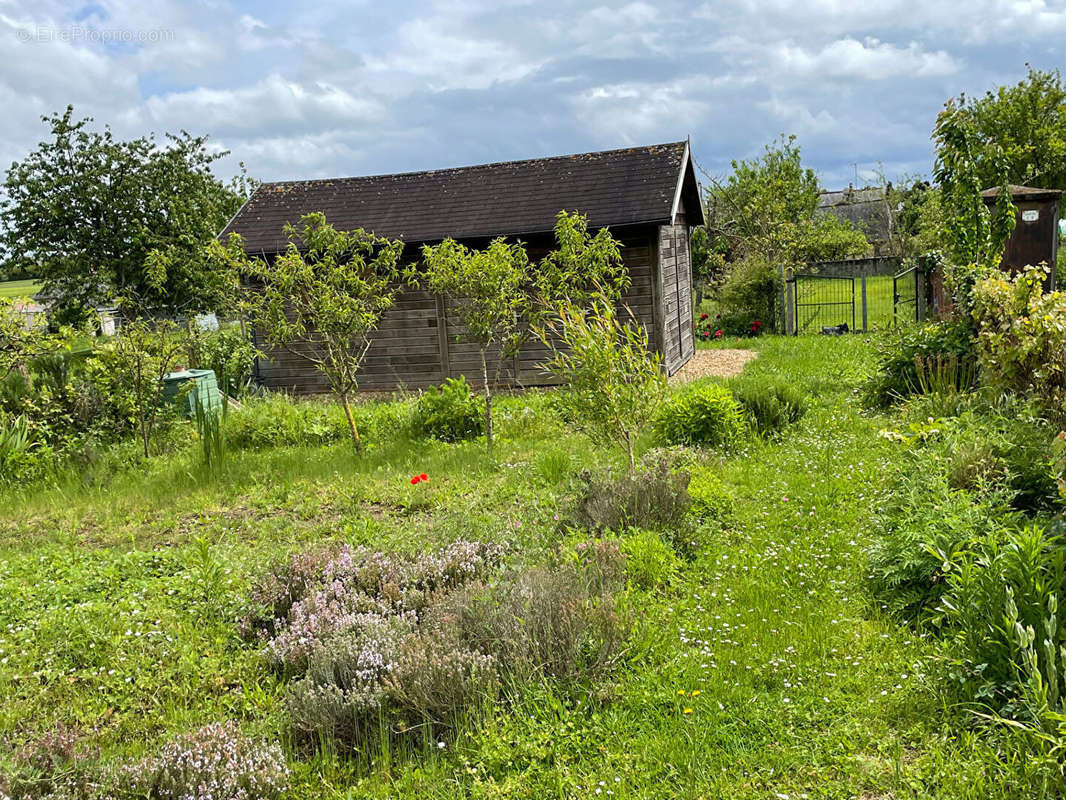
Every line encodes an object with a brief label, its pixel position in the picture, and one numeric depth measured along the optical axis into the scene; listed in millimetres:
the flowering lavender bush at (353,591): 4445
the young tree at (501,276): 9133
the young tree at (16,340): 10375
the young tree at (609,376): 6414
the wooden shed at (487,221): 14336
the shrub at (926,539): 4316
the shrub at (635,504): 5719
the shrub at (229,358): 15336
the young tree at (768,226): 23844
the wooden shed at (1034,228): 12617
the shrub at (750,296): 19062
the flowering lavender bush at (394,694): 3742
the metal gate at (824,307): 19562
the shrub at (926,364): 8891
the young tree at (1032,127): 29062
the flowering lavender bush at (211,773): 3260
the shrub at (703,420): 8250
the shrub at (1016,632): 3006
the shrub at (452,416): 10109
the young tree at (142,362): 10273
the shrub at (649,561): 4984
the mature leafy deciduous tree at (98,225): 28688
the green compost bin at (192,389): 11562
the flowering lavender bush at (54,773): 3205
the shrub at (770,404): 8820
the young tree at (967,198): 10508
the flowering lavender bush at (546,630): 3961
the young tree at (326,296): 9000
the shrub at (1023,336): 6574
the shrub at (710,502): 6098
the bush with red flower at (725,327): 19391
